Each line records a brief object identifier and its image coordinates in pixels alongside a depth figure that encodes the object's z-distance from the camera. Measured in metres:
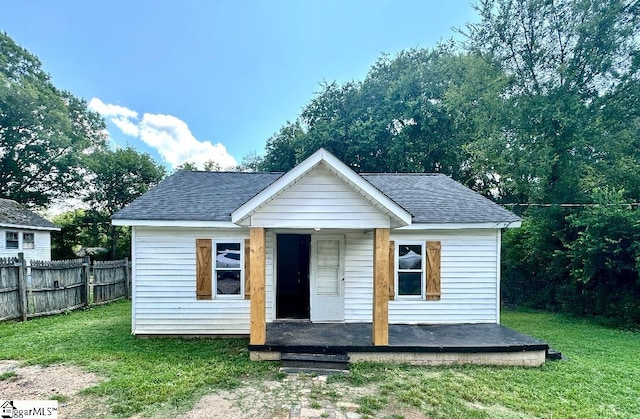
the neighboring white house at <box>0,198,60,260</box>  14.71
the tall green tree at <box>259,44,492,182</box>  20.31
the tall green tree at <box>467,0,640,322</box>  9.38
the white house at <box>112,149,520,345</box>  7.25
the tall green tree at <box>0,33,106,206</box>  21.50
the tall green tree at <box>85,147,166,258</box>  22.33
